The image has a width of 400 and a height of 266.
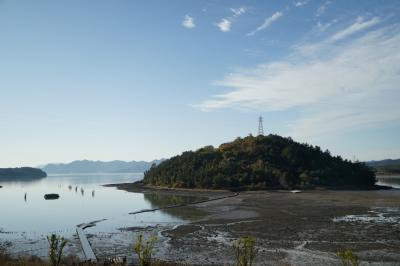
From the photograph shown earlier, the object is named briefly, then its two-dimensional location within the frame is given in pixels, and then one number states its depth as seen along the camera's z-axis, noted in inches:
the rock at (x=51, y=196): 3400.1
